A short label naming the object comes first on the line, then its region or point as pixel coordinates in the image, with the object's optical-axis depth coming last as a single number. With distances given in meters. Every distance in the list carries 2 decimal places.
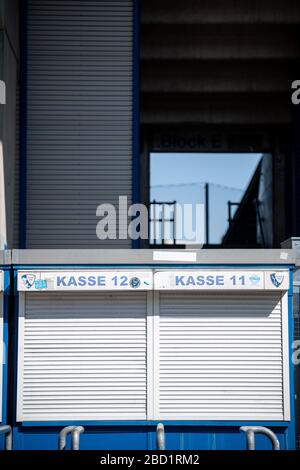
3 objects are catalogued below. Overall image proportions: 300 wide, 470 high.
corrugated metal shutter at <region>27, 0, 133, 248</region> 13.09
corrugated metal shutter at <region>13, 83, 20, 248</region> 12.89
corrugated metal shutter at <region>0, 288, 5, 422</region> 7.97
